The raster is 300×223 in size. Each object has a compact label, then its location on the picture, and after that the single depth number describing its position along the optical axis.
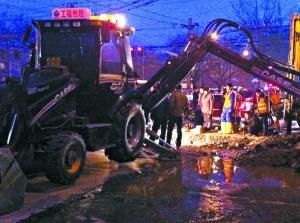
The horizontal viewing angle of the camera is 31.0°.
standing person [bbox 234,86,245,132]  18.35
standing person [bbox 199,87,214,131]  19.28
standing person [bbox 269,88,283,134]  18.75
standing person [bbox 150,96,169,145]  14.52
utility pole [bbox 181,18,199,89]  35.42
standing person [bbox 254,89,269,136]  17.46
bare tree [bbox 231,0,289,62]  51.47
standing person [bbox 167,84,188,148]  14.59
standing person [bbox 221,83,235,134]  18.02
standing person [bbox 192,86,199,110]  24.29
